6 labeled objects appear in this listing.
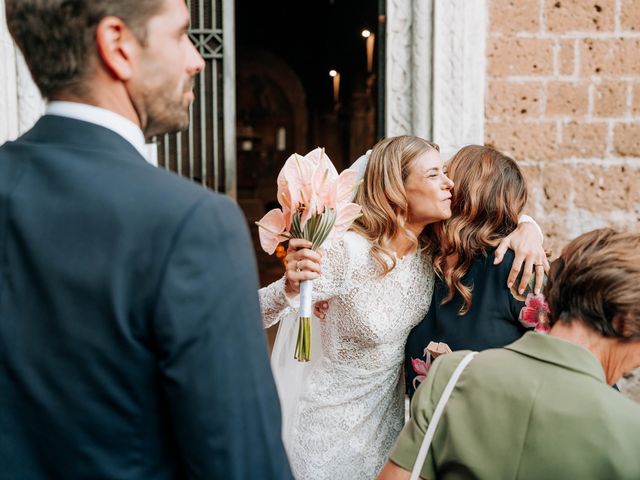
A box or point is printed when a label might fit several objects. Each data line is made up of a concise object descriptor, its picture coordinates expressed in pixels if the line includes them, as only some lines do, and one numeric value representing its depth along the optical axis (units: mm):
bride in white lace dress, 2375
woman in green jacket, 1260
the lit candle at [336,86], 15165
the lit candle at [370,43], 9809
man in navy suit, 949
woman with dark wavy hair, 2258
